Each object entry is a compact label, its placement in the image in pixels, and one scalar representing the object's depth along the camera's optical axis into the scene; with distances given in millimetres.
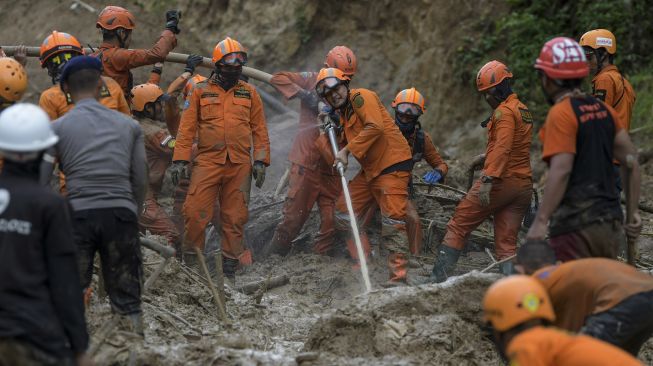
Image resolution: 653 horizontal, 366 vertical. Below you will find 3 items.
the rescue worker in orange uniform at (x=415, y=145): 17245
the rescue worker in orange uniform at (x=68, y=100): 13109
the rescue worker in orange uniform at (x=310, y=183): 18976
